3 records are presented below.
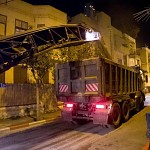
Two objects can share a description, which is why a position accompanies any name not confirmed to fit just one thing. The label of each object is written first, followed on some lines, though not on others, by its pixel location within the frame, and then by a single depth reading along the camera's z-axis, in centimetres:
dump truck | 997
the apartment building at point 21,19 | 1870
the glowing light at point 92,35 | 976
